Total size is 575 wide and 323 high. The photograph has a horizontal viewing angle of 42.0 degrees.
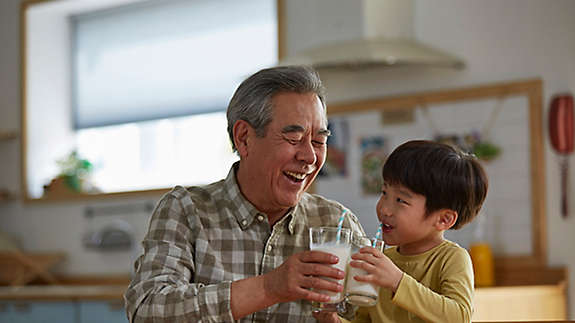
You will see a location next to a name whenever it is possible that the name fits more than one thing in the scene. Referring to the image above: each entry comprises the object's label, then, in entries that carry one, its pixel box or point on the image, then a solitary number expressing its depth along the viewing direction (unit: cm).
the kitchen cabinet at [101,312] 418
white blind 493
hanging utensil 358
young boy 162
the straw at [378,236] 145
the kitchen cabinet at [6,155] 542
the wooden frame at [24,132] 521
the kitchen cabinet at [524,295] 306
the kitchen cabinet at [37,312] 435
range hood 372
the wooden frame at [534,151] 366
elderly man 176
